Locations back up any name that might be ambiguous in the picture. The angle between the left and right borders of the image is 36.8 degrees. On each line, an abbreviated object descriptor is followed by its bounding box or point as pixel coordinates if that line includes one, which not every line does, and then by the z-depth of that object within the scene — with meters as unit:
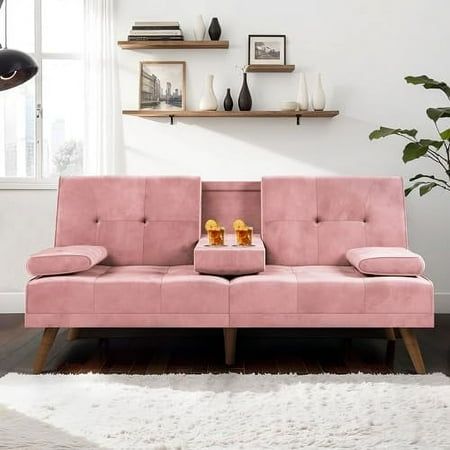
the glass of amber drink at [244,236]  3.24
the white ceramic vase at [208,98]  4.22
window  4.45
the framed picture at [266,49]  4.30
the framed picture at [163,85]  4.32
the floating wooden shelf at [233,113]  4.20
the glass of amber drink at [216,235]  3.22
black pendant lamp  2.01
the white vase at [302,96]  4.23
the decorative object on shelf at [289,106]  4.18
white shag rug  2.12
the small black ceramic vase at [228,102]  4.25
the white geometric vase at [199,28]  4.25
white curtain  4.30
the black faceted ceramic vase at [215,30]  4.23
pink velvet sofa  3.03
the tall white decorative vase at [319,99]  4.21
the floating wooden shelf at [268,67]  4.23
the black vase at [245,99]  4.23
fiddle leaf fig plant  3.73
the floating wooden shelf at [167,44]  4.21
